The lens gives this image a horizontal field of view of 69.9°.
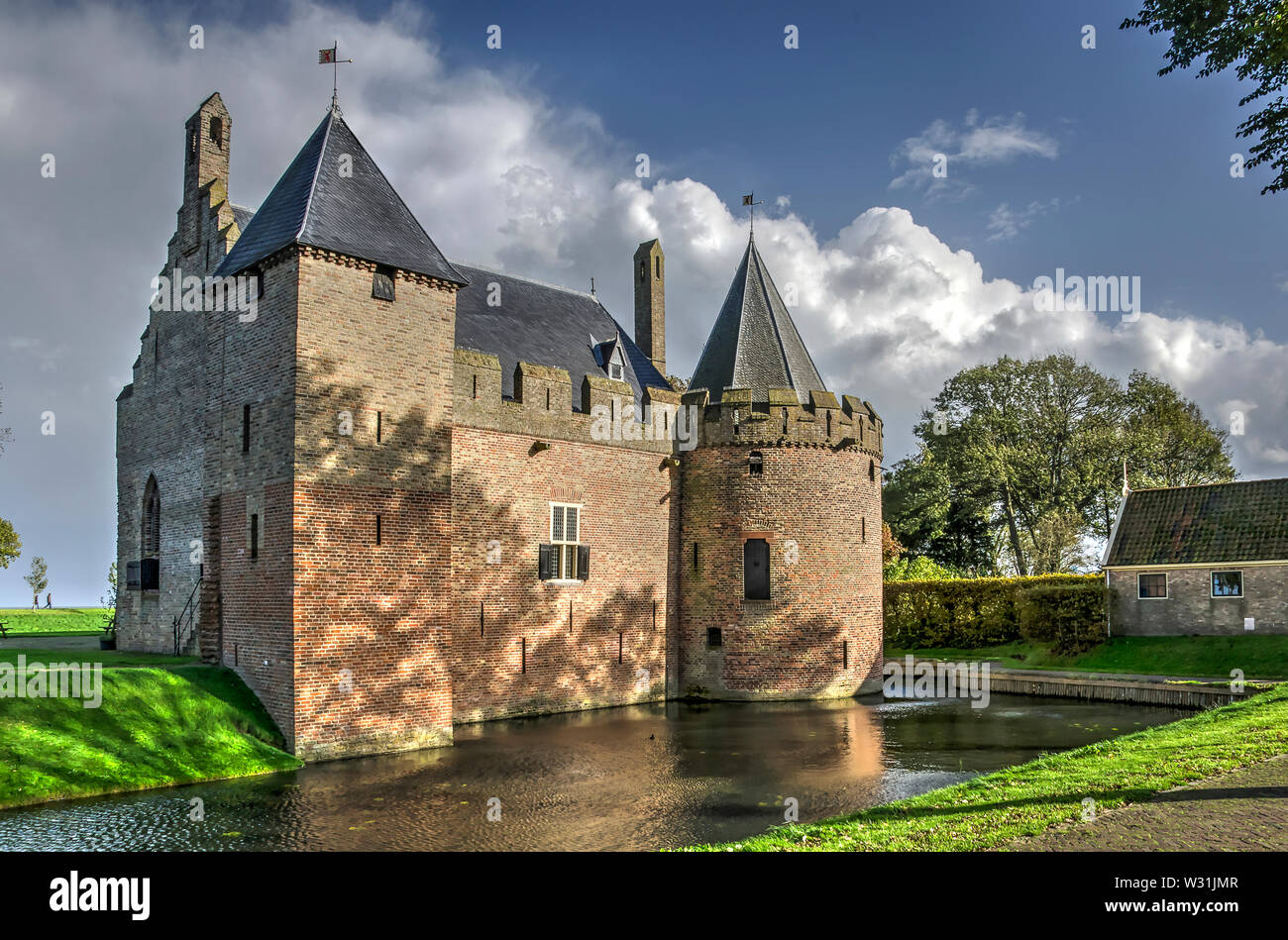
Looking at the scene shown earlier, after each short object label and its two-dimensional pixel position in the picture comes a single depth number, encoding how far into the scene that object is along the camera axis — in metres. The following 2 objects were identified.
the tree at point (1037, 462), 40.16
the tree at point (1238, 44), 12.23
